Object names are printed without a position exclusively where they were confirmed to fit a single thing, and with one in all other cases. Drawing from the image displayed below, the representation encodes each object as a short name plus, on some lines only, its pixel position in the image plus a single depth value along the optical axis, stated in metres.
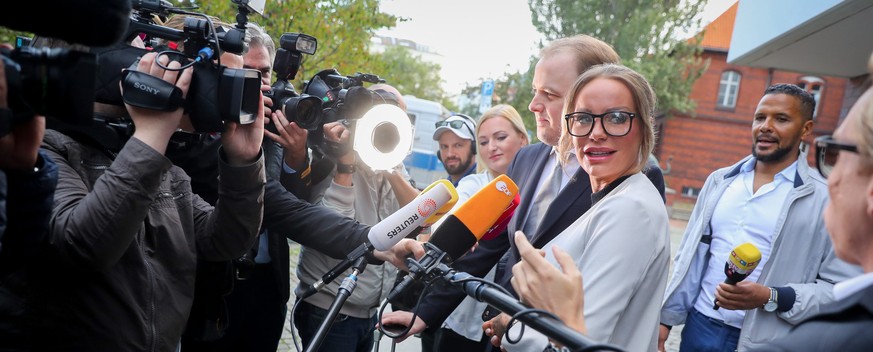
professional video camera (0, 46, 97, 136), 1.06
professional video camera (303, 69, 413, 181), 2.25
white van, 15.62
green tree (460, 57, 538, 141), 25.02
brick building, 28.09
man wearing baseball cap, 4.14
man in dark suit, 2.21
